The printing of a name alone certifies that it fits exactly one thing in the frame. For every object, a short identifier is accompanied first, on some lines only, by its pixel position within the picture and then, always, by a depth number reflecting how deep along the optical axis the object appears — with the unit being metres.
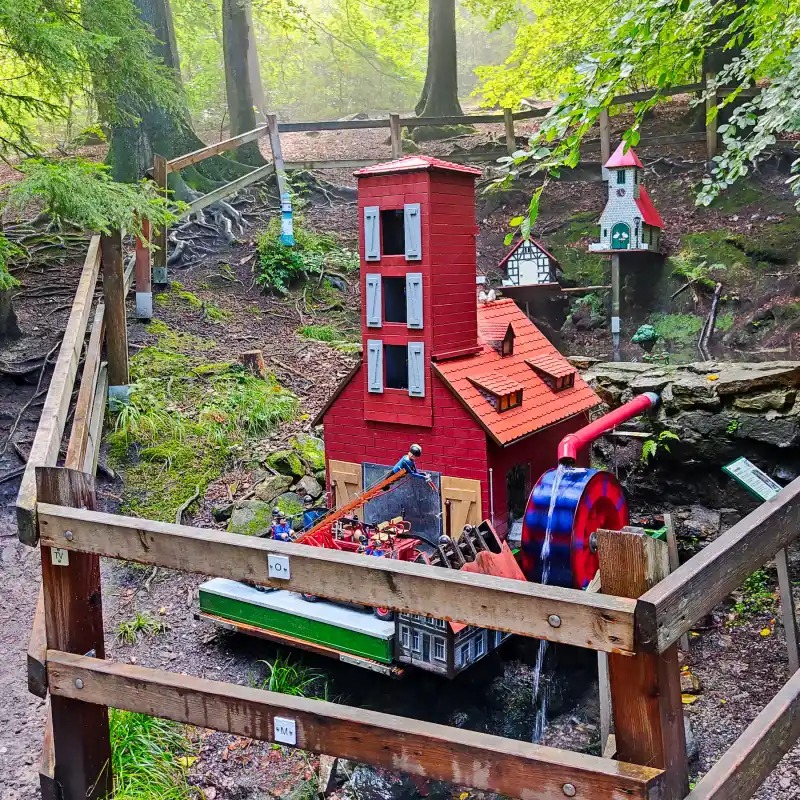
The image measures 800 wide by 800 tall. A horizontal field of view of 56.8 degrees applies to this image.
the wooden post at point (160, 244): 10.49
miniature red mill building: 6.03
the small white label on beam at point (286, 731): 2.54
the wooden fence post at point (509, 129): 15.24
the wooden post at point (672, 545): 5.95
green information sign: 5.61
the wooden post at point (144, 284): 9.71
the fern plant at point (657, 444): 7.67
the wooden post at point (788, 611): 5.31
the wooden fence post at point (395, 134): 14.79
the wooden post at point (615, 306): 12.11
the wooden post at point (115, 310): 7.39
